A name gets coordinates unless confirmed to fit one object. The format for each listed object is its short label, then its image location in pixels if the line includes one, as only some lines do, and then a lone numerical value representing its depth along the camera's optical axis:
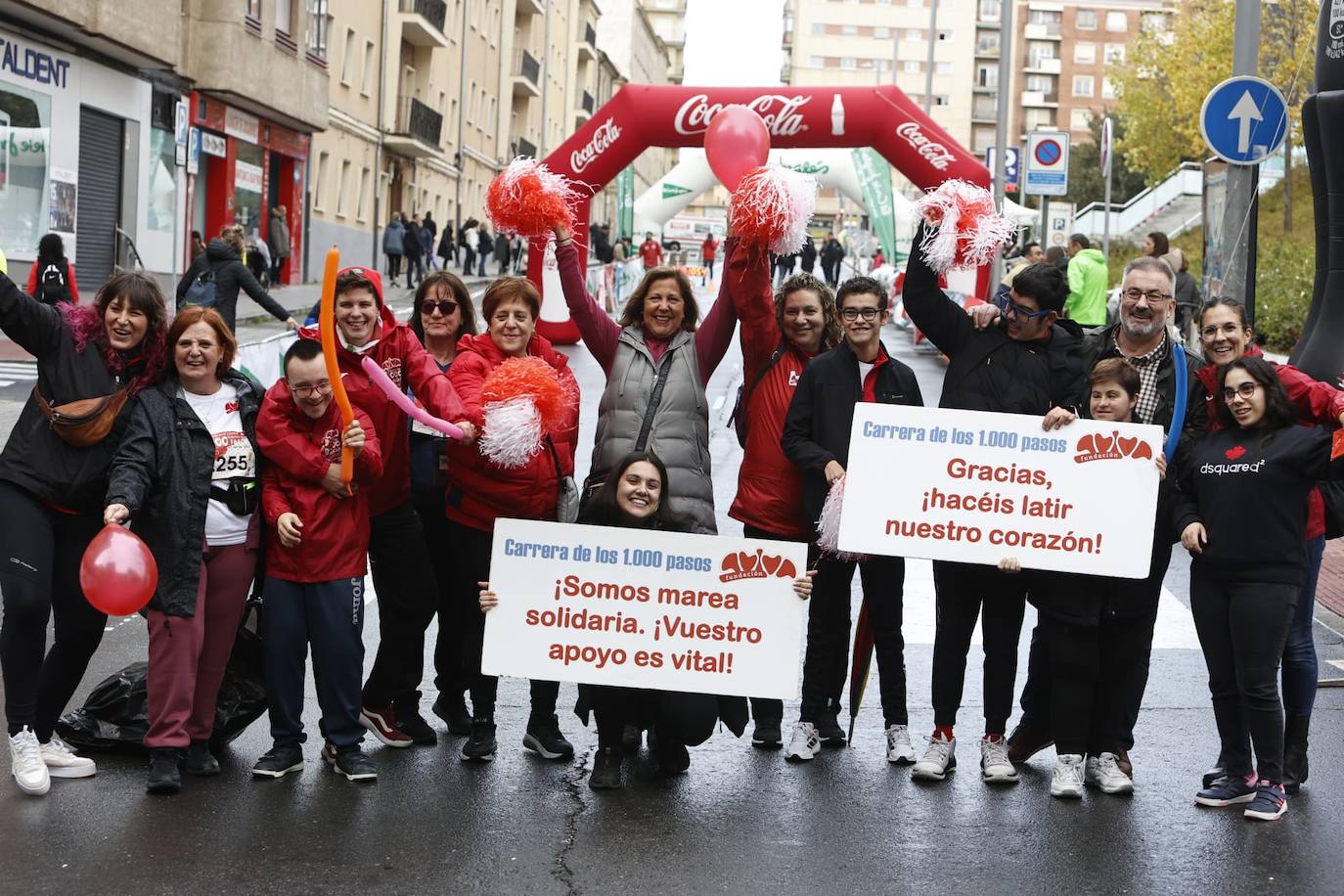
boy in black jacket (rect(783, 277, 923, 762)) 6.39
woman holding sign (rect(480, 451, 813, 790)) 6.10
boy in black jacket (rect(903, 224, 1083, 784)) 6.23
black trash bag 6.22
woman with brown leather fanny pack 5.70
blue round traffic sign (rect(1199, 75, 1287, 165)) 11.16
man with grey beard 6.10
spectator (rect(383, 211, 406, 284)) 40.56
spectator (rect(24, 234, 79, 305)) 15.09
